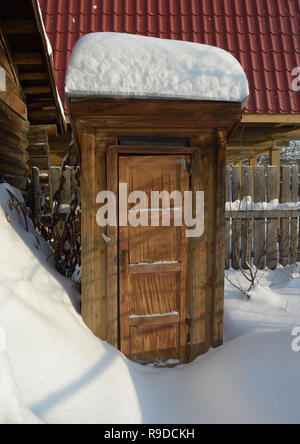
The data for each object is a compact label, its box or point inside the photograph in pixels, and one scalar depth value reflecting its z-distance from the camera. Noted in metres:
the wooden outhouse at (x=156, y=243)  2.59
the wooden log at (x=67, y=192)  4.96
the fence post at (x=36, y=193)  4.43
